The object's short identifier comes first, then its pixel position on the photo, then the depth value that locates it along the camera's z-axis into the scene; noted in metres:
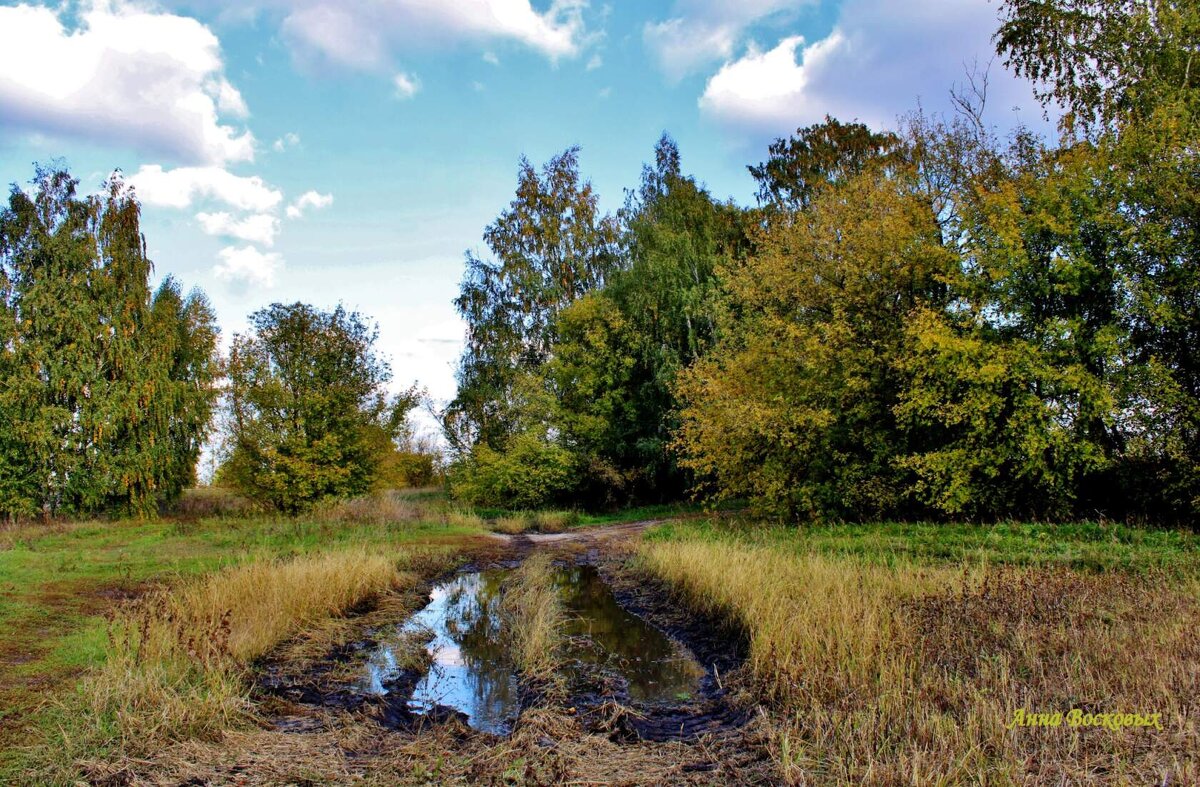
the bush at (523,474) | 29.58
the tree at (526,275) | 32.47
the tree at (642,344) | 28.72
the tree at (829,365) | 16.56
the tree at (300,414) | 24.84
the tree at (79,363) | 23.30
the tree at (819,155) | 30.84
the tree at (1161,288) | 13.48
